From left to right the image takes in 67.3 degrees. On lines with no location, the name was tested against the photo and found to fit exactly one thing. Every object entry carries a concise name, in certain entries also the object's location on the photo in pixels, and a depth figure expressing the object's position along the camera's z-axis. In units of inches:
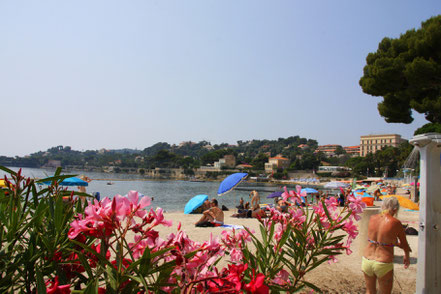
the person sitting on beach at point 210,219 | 335.3
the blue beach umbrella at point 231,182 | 446.3
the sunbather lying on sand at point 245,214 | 434.5
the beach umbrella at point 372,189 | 753.6
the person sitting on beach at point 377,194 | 770.7
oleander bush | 35.4
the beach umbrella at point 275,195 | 633.4
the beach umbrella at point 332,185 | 895.8
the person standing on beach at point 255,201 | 401.1
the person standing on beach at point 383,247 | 120.0
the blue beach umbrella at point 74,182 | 383.2
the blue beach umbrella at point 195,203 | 488.4
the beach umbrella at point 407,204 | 345.4
